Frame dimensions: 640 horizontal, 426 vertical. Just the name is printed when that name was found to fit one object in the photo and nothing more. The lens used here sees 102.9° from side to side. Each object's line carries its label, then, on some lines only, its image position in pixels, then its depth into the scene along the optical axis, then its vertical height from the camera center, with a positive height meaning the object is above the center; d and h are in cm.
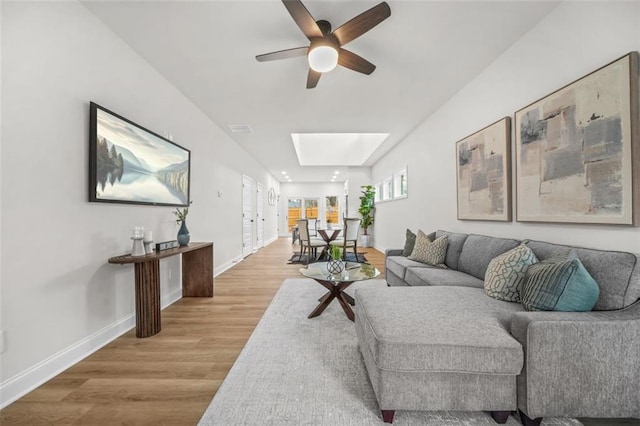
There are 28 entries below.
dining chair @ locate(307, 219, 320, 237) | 1029 -38
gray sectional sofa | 119 -70
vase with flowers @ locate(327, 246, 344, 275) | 271 -53
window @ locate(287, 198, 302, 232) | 1229 +19
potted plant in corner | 813 +18
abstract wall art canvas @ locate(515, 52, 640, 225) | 152 +43
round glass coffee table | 250 -64
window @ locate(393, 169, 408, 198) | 547 +67
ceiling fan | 177 +139
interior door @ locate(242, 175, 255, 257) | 625 -5
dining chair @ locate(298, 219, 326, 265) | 567 -61
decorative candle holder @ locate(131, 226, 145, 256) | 229 -25
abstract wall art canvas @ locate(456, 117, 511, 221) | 251 +44
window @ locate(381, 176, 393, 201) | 654 +68
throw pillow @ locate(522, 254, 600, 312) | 137 -42
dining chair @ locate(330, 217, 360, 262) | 591 -37
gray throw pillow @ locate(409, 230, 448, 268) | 298 -46
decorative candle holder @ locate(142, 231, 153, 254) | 240 -25
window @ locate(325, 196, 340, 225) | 1216 +27
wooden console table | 221 -66
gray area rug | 134 -107
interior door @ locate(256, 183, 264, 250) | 774 -6
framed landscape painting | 202 +49
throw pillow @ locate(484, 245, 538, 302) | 175 -43
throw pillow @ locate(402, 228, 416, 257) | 354 -44
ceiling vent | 450 +157
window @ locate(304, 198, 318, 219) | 1225 +30
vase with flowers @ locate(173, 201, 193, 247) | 296 -22
